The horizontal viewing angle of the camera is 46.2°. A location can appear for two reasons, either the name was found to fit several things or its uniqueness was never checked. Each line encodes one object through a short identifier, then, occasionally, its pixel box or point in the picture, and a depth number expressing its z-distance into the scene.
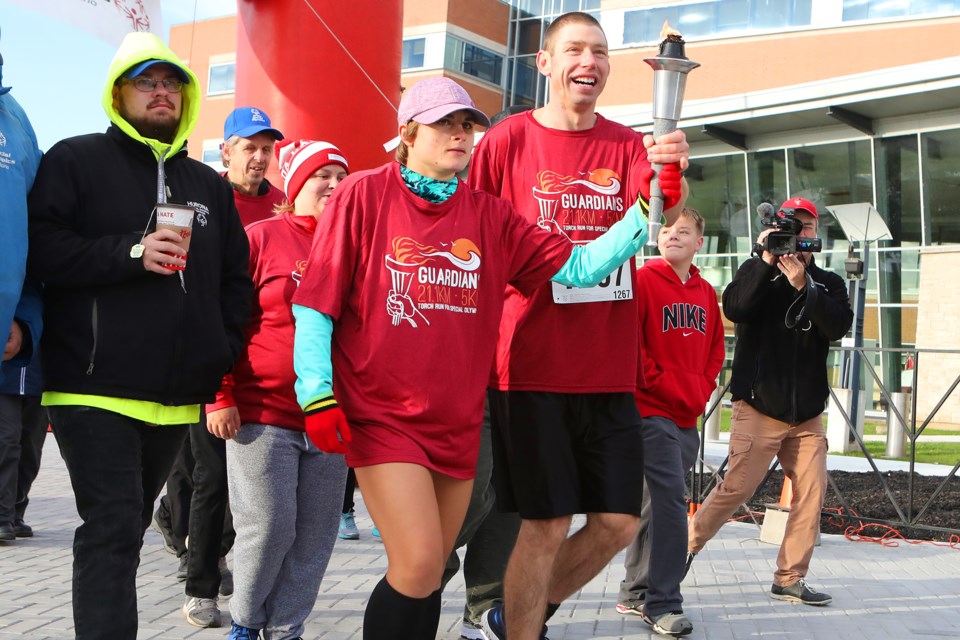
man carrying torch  4.41
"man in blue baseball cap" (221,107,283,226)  6.22
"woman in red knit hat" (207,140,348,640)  4.53
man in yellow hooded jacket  3.60
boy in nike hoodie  5.58
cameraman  6.58
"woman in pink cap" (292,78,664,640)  3.50
